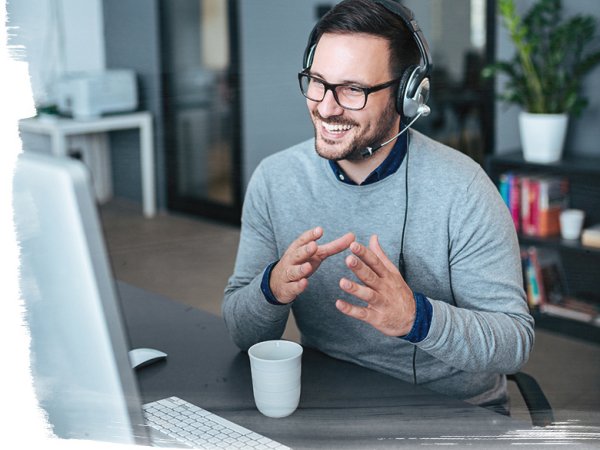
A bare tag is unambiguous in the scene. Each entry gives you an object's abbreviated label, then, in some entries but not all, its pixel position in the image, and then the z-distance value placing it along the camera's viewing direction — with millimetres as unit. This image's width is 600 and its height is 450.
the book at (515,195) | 4568
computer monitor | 1216
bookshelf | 4360
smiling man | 2048
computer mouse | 2045
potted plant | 4295
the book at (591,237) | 4286
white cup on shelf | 4360
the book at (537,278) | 4582
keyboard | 1743
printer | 2702
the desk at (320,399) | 1751
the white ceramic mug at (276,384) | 1833
